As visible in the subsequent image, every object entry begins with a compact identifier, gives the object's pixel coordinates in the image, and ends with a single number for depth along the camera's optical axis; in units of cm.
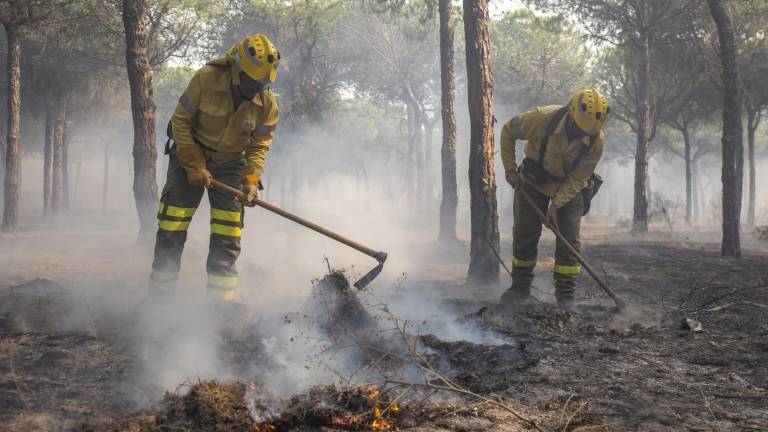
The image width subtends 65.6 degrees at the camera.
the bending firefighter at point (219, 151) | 403
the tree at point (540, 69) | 2153
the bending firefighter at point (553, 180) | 509
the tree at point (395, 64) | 2267
